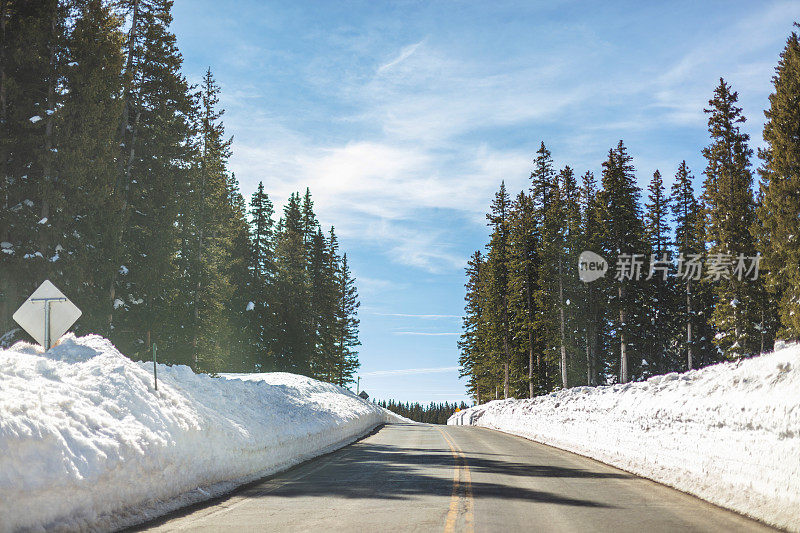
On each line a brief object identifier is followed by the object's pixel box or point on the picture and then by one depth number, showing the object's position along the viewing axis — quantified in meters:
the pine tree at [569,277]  47.62
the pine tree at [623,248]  47.81
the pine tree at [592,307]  48.62
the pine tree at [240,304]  56.09
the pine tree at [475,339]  73.94
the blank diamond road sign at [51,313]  12.42
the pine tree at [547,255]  48.59
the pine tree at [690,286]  53.03
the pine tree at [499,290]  59.88
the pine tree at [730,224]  39.97
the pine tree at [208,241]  37.38
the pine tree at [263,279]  56.91
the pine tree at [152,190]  29.95
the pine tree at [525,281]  52.88
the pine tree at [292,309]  57.38
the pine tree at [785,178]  32.16
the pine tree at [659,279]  57.66
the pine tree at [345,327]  79.62
